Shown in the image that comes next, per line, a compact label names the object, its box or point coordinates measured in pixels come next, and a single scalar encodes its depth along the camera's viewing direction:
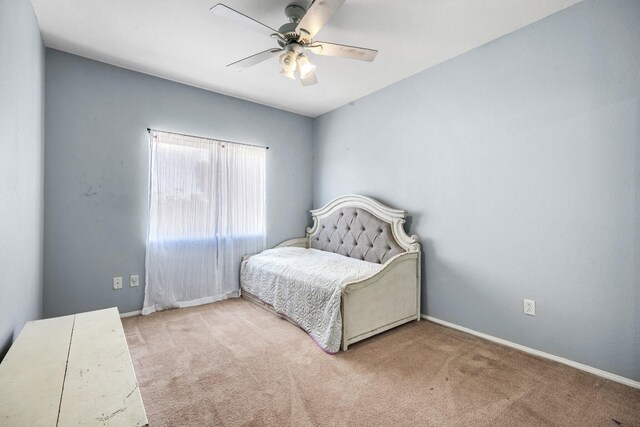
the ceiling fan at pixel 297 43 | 1.71
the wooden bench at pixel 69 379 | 0.87
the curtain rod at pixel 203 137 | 3.05
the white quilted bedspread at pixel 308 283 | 2.29
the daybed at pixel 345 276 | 2.31
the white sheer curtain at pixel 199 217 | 3.06
